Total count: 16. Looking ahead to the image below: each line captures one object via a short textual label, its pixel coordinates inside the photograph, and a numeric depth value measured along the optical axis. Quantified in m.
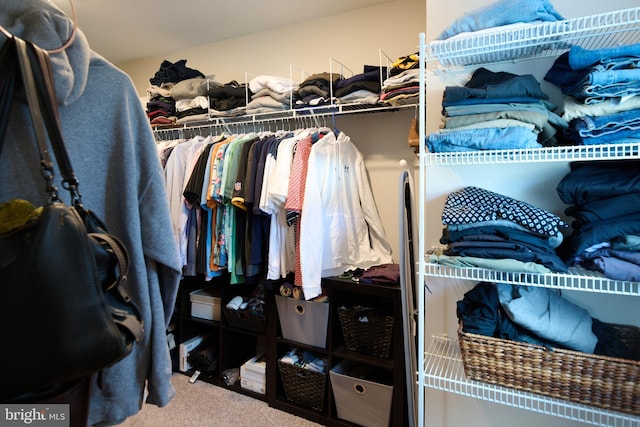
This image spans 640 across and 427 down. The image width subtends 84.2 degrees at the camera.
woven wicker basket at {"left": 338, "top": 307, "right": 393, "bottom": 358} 1.85
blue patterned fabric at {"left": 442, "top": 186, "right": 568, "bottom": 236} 1.08
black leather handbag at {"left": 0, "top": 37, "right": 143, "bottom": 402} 0.48
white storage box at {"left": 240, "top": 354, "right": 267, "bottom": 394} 2.24
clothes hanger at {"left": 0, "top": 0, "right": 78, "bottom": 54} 0.55
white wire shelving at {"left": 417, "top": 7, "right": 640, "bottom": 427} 1.02
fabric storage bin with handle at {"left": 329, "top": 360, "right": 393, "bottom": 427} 1.84
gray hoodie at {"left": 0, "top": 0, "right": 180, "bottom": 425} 0.63
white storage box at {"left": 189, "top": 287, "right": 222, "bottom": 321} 2.45
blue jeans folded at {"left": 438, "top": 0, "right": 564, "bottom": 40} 1.07
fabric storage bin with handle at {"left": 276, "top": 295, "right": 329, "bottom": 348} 2.01
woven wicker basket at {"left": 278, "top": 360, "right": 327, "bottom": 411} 2.03
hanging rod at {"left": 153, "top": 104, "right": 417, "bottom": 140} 2.06
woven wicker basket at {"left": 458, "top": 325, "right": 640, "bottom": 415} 1.00
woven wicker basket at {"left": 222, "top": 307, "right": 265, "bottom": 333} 2.23
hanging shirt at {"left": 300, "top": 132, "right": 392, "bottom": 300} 1.86
